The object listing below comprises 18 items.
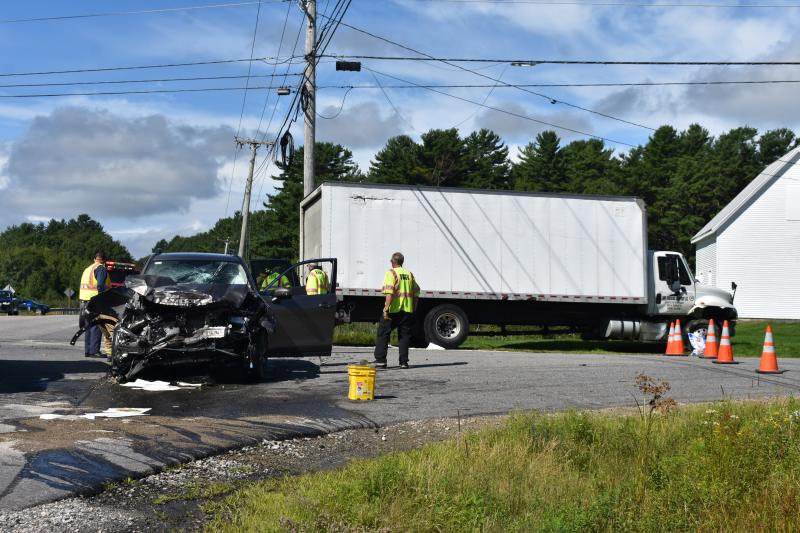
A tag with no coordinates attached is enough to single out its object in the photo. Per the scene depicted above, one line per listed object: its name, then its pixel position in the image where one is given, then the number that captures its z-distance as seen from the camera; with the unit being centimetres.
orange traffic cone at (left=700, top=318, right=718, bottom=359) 1831
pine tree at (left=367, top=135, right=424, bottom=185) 7675
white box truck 2028
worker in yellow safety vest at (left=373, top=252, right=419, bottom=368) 1398
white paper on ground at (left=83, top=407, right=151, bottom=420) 913
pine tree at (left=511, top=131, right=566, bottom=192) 8656
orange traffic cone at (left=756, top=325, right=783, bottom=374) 1463
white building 4600
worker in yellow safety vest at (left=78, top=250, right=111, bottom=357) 1567
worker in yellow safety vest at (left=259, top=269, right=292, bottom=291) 1575
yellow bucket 1062
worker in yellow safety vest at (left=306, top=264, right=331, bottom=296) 1633
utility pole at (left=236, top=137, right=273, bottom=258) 5900
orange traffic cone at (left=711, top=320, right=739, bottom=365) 1652
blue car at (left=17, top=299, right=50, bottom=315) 7681
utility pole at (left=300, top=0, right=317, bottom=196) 2466
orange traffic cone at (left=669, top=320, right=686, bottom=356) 1986
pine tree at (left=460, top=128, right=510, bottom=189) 7915
